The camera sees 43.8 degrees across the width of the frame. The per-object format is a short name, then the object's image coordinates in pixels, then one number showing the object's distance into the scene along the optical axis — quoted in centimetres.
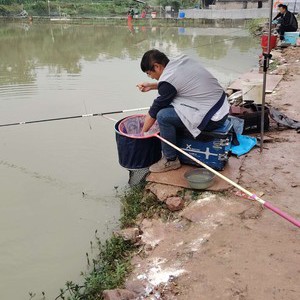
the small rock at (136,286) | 226
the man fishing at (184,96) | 313
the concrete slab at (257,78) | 663
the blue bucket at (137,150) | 340
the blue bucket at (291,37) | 1128
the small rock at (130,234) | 283
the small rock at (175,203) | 309
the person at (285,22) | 1098
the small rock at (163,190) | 321
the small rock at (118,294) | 214
